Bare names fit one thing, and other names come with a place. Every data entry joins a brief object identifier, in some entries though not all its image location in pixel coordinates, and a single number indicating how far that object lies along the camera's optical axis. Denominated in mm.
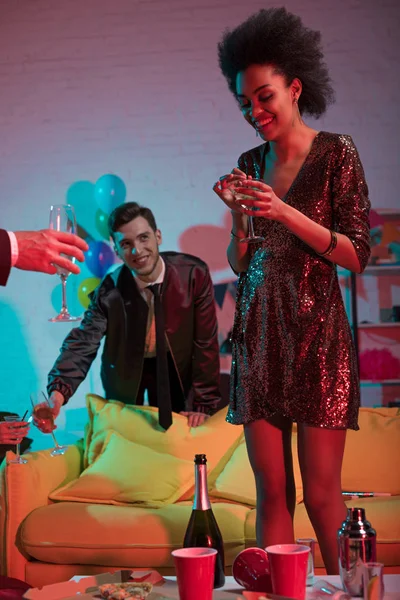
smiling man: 3822
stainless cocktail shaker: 1358
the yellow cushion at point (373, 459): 3102
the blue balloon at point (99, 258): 4449
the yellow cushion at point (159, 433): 3312
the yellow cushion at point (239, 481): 3072
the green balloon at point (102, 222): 4410
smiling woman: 1877
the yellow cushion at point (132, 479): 3109
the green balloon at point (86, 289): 4380
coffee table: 1449
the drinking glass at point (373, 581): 1288
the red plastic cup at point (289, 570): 1321
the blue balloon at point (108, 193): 4379
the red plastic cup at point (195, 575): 1290
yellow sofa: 2773
